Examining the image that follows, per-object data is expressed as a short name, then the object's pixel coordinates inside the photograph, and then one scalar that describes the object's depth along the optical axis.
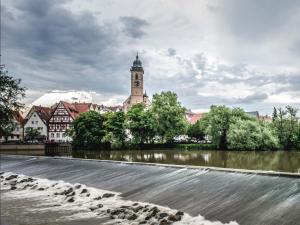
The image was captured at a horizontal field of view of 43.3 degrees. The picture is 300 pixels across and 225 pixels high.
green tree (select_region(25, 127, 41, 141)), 107.00
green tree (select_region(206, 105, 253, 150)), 73.88
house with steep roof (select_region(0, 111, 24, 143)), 115.80
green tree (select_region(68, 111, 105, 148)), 79.94
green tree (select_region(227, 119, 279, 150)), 68.69
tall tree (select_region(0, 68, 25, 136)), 39.00
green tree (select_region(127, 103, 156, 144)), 78.31
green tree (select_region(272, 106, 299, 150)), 77.44
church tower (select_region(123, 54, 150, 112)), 155.75
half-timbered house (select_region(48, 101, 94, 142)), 111.62
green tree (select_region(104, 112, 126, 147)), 78.44
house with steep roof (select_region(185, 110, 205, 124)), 158.75
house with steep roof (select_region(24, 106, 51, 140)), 113.12
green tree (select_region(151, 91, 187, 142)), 80.25
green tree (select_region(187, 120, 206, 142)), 110.62
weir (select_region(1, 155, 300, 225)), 14.23
